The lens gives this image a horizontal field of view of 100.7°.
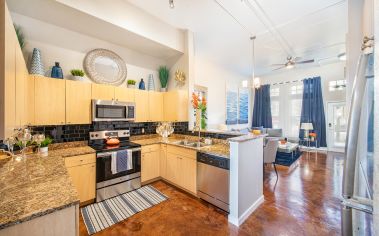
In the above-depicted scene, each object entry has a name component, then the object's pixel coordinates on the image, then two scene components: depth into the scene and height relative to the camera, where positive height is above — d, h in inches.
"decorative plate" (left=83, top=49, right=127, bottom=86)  122.0 +42.9
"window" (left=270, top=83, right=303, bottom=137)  265.3 +21.5
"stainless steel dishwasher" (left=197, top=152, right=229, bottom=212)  89.9 -37.1
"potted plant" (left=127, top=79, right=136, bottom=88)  136.7 +31.5
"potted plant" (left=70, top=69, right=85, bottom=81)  109.2 +31.6
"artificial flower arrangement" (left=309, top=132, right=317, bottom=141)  234.8 -26.0
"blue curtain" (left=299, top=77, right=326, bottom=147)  240.4 +16.7
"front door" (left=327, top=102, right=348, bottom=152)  233.0 -10.9
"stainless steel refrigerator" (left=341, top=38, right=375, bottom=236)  30.9 -2.6
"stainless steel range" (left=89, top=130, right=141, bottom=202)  103.0 -31.9
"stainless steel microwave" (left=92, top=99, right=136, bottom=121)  112.2 +6.6
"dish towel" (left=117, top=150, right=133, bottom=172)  109.7 -29.5
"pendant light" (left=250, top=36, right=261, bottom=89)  149.1 +35.3
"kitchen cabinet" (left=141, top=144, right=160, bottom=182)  125.0 -35.4
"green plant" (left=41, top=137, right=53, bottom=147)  91.4 -13.6
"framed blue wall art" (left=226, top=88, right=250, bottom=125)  256.4 +22.8
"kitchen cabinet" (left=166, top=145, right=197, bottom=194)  109.0 -36.1
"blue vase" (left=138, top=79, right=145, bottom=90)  145.2 +31.4
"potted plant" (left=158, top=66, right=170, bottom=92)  160.7 +43.1
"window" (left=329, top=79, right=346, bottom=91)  223.6 +49.3
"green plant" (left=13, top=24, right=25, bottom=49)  90.2 +49.3
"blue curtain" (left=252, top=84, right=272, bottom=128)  292.5 +20.8
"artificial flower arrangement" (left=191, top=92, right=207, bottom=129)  126.0 +12.0
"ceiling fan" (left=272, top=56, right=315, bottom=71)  158.9 +55.9
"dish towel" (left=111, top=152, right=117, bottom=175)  106.6 -29.9
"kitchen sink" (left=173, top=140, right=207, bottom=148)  120.5 -20.0
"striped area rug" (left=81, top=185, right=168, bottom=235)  84.0 -54.8
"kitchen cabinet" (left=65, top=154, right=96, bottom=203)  92.5 -33.2
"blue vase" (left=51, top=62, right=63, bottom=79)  101.9 +31.0
